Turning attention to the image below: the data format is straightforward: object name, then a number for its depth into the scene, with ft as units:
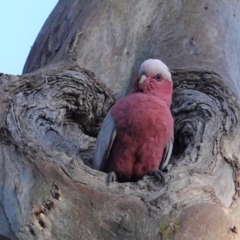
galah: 19.57
